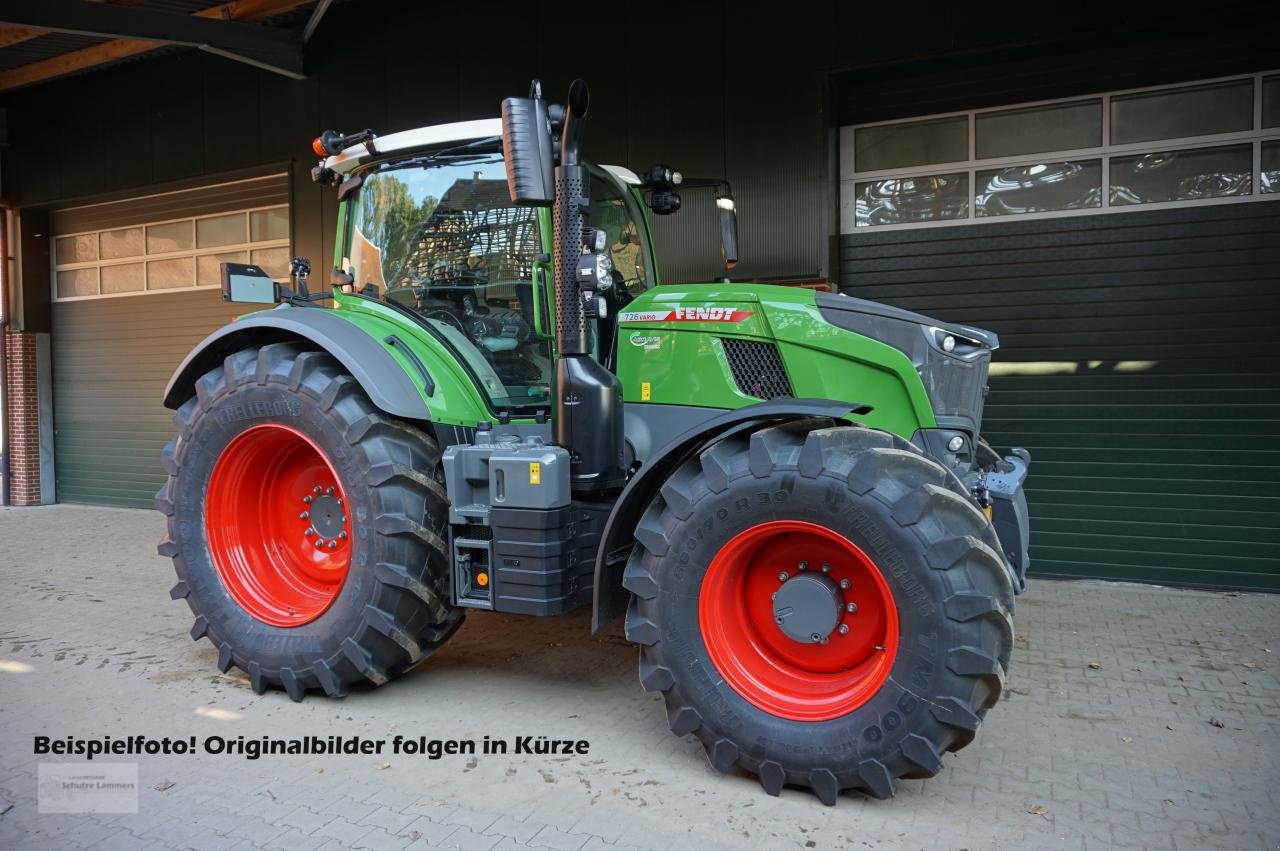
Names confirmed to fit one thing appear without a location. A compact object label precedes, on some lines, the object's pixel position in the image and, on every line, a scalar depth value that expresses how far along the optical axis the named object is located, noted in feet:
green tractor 10.39
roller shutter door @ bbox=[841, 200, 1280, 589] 22.17
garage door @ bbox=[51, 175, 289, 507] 36.40
